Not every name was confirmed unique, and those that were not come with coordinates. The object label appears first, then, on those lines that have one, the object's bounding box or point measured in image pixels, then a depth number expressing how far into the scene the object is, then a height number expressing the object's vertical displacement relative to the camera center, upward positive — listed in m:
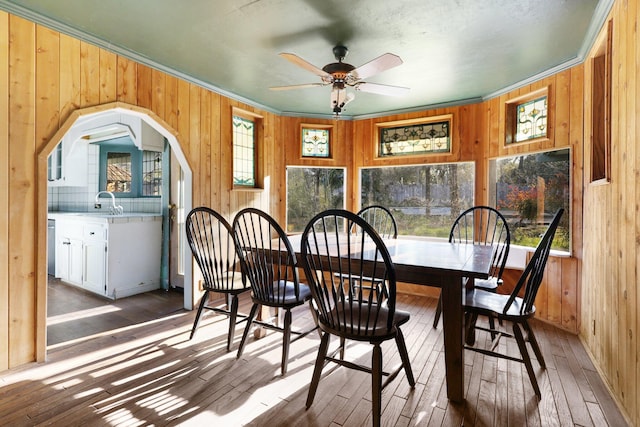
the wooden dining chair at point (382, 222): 4.43 -0.13
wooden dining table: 1.86 -0.42
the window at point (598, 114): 2.55 +0.79
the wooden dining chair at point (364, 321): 1.62 -0.60
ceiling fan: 2.21 +1.04
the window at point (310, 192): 4.82 +0.29
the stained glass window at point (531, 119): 3.29 +0.98
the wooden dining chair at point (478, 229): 3.57 -0.18
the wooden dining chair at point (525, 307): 1.89 -0.59
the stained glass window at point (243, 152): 4.13 +0.77
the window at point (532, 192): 3.12 +0.23
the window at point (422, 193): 4.17 +0.27
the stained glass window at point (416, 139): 4.27 +0.99
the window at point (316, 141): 4.84 +1.05
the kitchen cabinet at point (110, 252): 3.79 -0.51
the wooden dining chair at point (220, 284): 2.52 -0.59
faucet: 4.64 +0.03
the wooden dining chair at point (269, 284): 2.19 -0.50
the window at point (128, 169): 4.58 +0.60
